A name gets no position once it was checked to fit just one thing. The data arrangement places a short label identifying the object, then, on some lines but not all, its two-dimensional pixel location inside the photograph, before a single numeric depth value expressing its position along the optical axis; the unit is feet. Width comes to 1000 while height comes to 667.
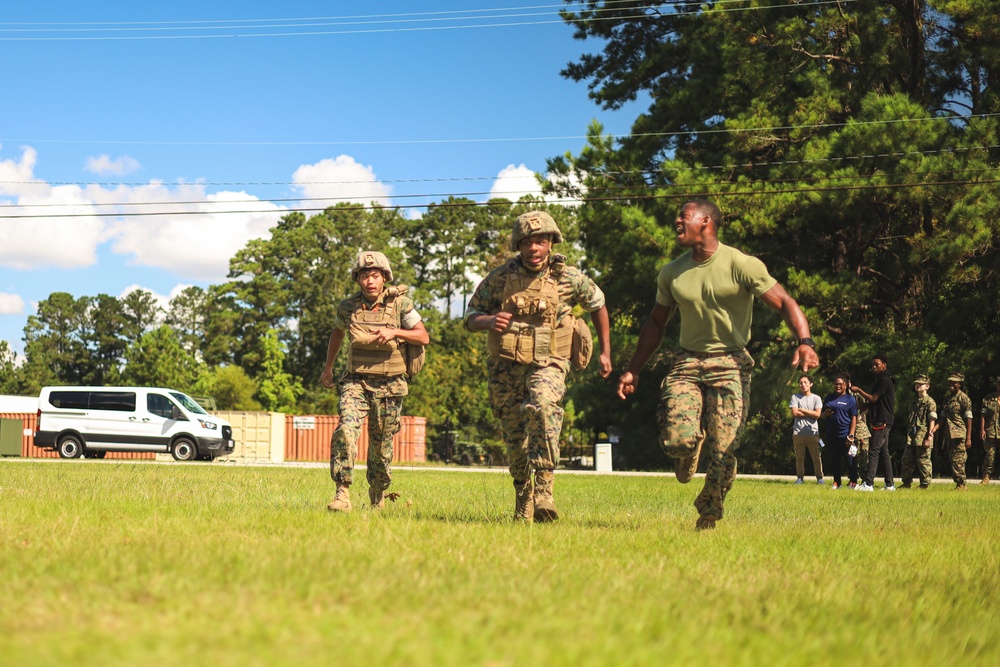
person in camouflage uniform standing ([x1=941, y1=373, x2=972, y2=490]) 65.21
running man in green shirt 25.82
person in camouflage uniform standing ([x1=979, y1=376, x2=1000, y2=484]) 69.05
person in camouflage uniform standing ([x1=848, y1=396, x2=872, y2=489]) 61.67
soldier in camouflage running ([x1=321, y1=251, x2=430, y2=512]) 29.14
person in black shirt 56.70
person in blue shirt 58.59
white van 110.63
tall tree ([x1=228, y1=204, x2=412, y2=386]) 222.69
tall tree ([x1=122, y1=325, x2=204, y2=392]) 229.86
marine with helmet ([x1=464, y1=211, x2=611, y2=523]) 26.84
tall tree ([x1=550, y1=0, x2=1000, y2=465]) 83.15
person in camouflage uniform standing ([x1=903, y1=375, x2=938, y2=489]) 61.72
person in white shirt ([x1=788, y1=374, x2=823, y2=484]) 63.21
